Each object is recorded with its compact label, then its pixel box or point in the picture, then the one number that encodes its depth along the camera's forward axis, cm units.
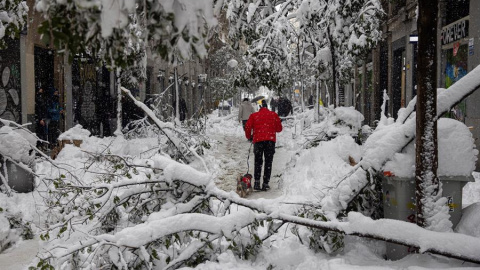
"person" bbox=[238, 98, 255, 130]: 2100
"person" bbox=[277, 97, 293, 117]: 2564
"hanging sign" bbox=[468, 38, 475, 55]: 1071
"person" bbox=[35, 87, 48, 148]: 1620
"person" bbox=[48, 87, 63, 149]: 1639
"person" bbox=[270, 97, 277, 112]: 3299
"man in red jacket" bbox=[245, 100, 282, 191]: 984
